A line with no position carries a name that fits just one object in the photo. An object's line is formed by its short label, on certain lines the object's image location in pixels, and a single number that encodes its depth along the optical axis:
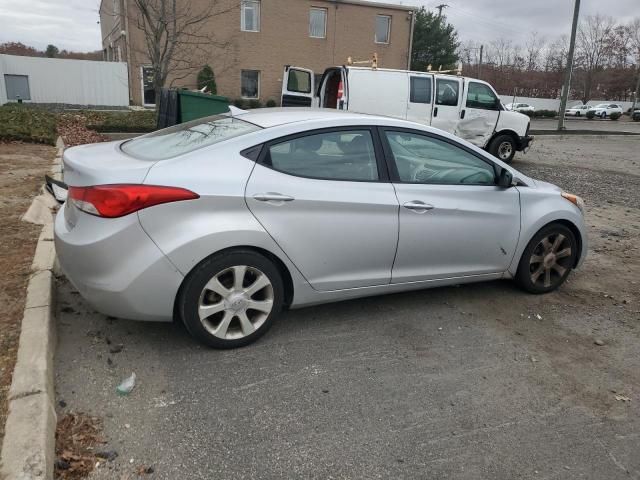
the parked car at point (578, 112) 51.78
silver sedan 3.11
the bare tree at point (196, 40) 23.81
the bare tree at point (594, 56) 66.81
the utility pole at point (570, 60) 23.38
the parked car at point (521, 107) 46.78
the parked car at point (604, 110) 50.22
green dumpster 9.51
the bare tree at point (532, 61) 73.88
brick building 26.92
